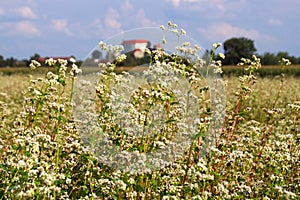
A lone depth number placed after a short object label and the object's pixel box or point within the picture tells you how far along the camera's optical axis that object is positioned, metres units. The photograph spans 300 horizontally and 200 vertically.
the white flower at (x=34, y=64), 5.78
